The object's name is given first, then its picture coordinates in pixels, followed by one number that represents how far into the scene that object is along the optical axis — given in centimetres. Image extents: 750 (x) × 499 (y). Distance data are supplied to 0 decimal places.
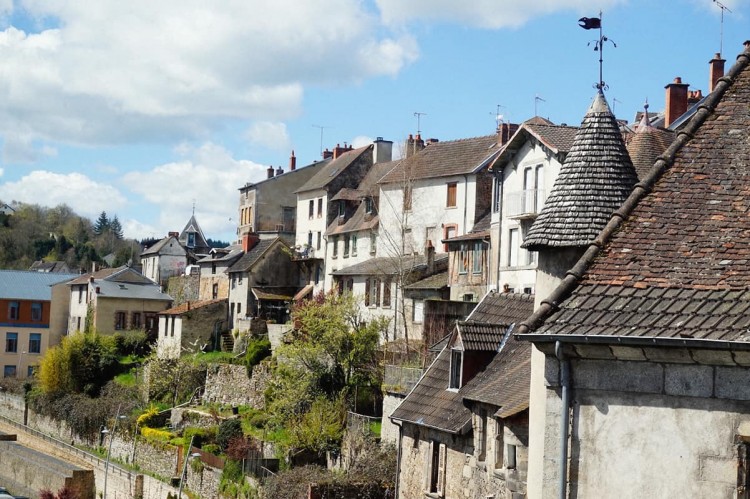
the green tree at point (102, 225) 18055
